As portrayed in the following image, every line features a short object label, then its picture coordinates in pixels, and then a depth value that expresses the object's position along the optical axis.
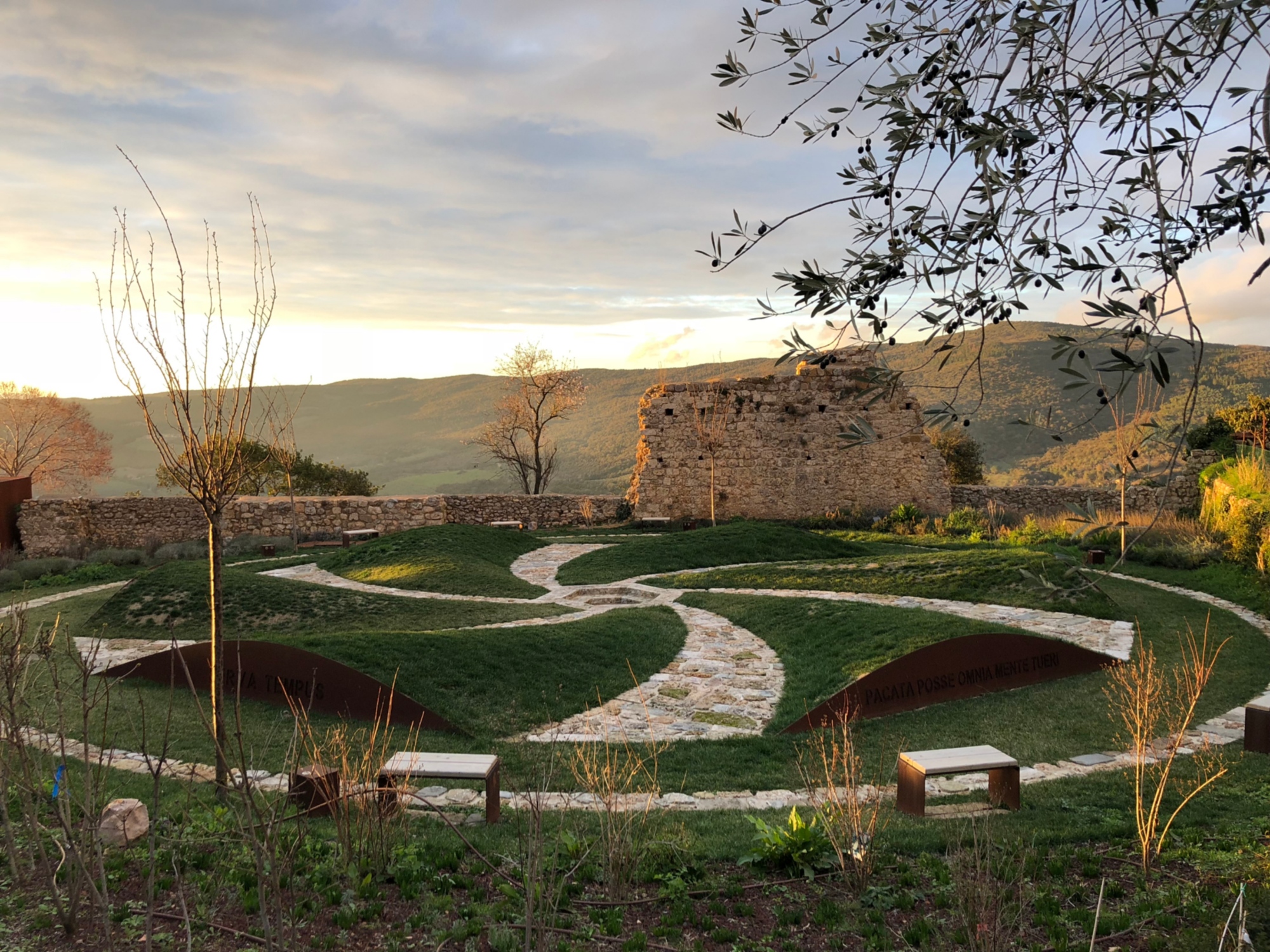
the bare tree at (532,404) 33.12
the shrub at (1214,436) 20.95
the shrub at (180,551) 17.11
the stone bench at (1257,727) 6.05
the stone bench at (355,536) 17.88
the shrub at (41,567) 14.95
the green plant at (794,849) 4.20
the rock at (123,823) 4.28
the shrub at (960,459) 30.61
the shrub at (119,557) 16.44
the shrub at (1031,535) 15.63
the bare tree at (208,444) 4.85
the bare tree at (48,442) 33.06
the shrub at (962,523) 18.55
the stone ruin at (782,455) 22.09
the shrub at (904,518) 19.53
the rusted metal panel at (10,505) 18.09
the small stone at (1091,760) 6.07
